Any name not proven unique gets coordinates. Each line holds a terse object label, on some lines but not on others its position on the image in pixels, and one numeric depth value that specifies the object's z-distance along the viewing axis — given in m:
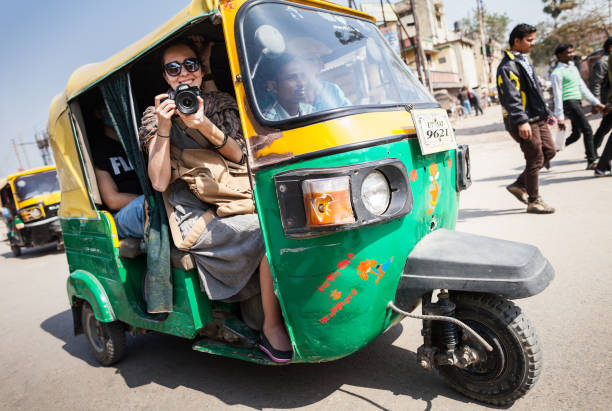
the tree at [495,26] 64.62
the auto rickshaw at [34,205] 11.22
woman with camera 2.43
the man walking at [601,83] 6.85
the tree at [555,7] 29.41
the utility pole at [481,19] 37.75
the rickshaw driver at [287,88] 2.12
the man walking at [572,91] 6.60
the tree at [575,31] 25.70
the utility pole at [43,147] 48.44
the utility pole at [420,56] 14.15
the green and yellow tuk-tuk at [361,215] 1.95
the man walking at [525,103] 4.85
